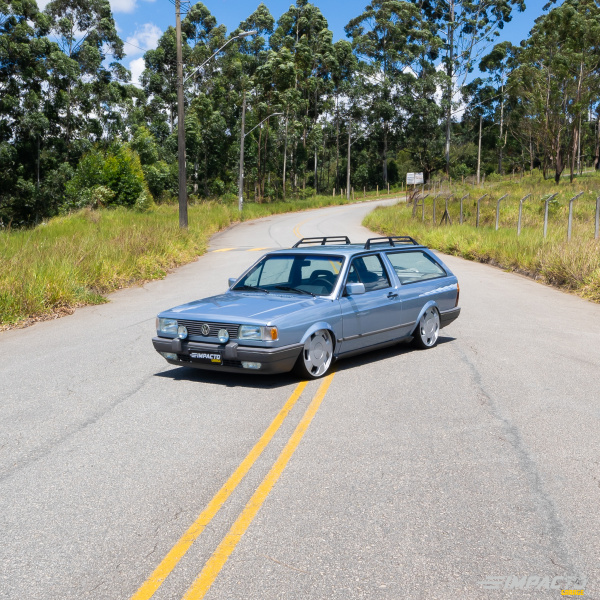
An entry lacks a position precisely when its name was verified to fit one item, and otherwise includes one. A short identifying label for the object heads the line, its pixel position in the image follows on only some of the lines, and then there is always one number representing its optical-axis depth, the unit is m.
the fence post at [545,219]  23.23
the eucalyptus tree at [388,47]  72.12
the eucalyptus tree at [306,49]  75.50
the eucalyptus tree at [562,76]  57.78
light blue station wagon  7.42
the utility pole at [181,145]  27.17
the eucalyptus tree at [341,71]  78.19
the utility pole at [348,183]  72.16
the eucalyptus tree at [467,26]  64.69
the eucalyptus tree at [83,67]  48.12
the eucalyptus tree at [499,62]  71.81
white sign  46.53
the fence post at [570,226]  20.91
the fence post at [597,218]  19.94
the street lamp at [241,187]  46.41
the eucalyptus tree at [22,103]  44.56
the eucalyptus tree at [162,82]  67.75
